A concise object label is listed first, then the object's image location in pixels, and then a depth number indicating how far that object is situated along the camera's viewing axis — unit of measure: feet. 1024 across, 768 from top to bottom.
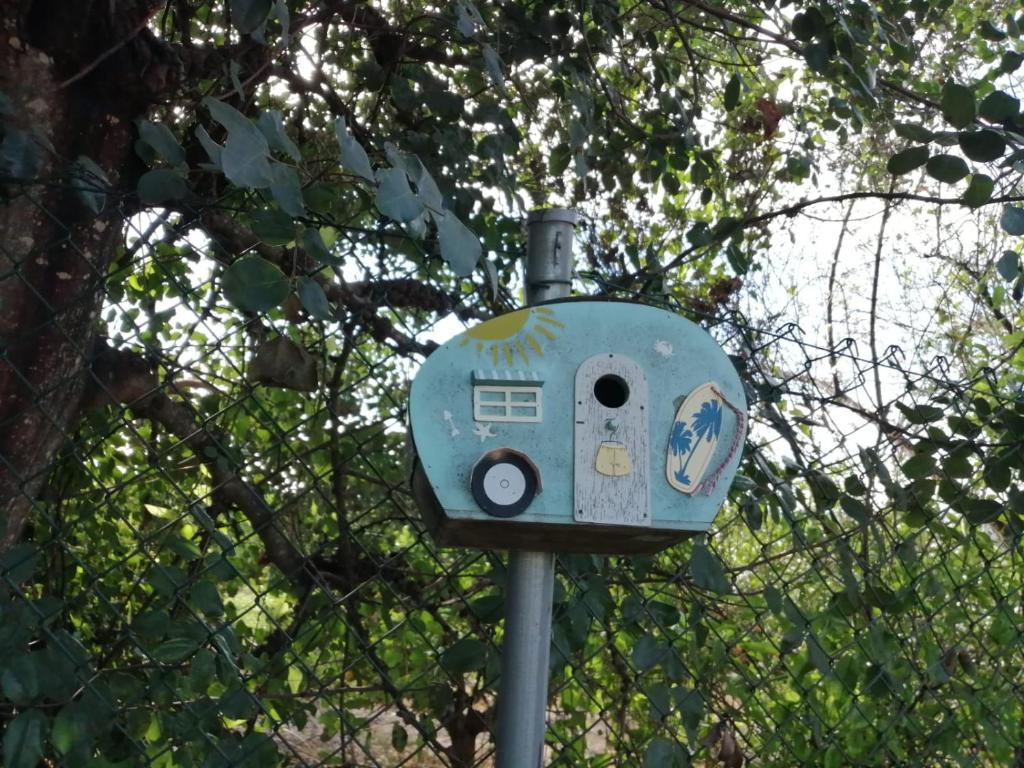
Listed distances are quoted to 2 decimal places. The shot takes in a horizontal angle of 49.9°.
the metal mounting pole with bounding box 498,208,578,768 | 4.48
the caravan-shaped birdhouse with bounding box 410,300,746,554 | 4.12
